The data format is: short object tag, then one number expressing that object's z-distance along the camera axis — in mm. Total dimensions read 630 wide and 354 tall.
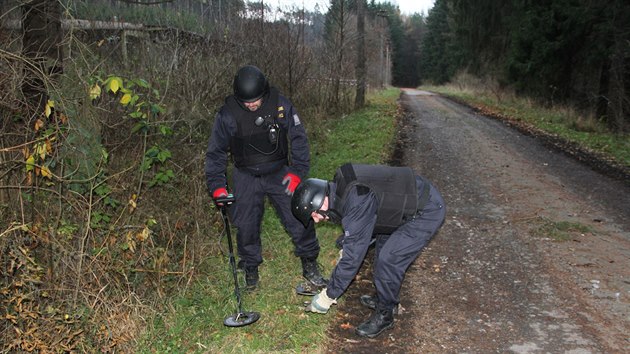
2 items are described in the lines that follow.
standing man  4668
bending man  3699
